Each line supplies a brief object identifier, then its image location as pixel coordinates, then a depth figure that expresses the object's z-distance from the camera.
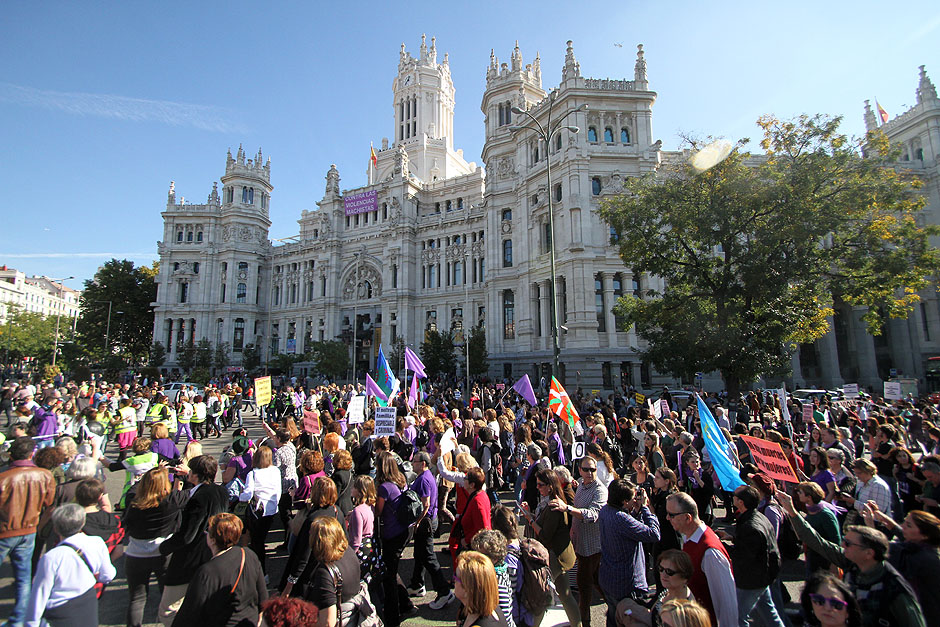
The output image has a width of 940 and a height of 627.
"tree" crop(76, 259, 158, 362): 61.88
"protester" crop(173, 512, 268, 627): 3.61
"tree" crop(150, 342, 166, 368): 58.34
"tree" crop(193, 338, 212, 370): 58.00
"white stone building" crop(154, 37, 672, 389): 33.75
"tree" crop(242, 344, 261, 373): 58.81
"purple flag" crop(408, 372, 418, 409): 17.27
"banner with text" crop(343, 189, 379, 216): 60.28
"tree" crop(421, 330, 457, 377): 41.34
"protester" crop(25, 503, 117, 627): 4.00
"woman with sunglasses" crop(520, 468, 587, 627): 5.30
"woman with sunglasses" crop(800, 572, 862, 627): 3.23
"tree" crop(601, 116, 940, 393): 16.28
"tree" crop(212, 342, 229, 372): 59.66
